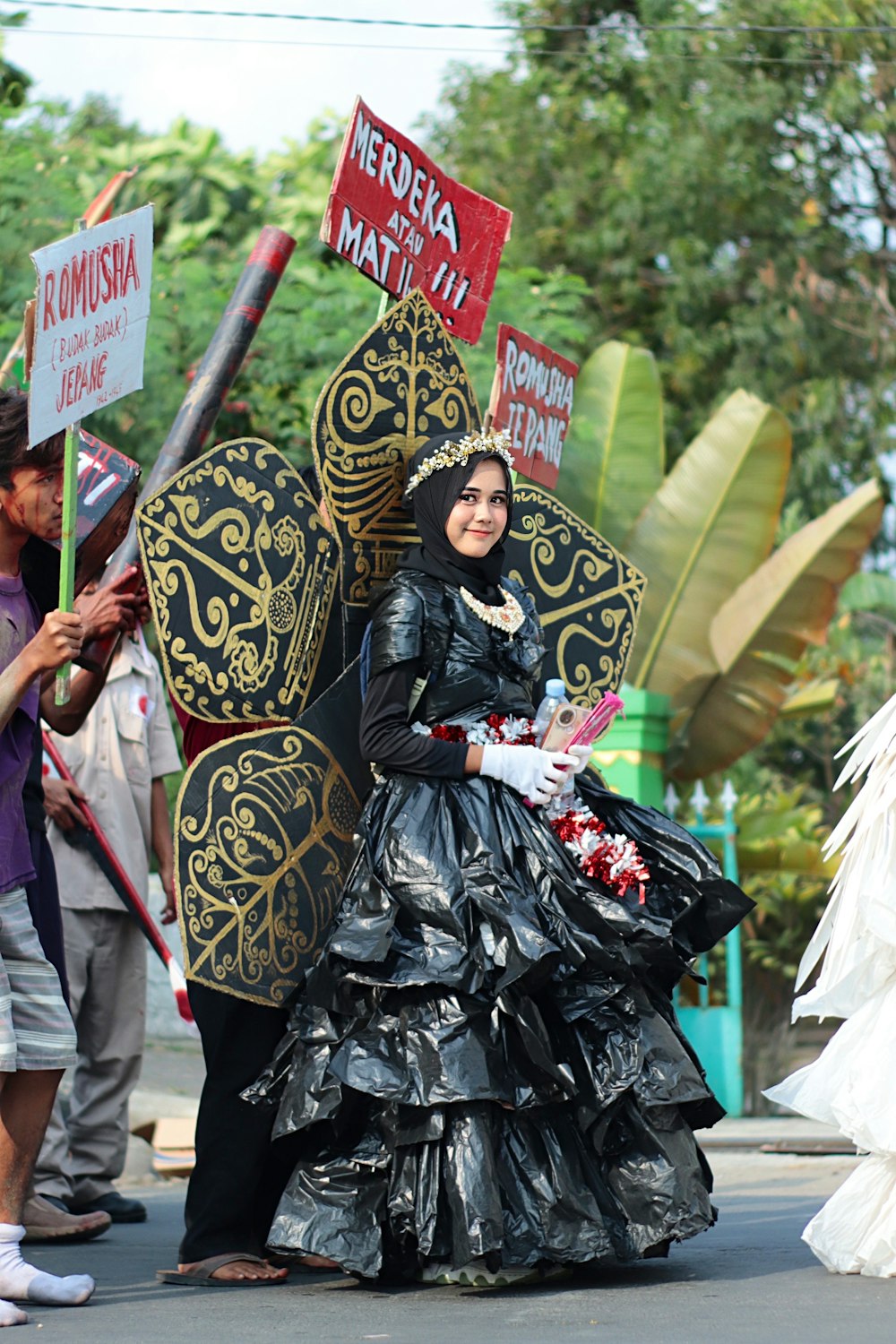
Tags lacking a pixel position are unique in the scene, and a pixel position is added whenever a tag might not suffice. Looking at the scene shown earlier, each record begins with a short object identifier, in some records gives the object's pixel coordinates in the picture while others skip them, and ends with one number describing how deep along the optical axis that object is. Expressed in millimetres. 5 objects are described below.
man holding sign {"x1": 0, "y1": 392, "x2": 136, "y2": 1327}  7127
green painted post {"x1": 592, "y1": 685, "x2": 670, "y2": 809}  17476
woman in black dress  7441
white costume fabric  7531
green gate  17854
